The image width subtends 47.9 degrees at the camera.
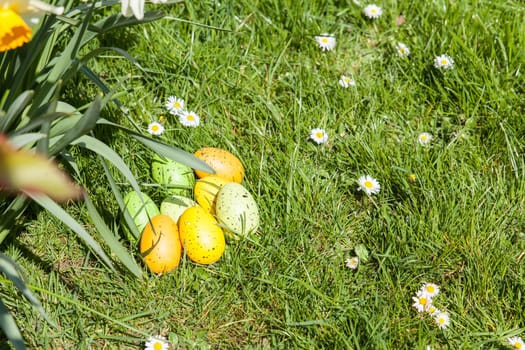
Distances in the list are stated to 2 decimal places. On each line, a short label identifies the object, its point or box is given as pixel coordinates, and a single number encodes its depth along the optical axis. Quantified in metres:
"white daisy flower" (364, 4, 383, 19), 2.90
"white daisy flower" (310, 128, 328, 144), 2.39
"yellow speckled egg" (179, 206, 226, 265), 1.90
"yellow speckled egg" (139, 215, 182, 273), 1.88
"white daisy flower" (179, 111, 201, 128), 2.35
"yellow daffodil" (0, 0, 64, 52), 1.15
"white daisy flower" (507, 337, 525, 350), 1.82
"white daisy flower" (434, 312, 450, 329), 1.86
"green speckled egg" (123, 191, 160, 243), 1.96
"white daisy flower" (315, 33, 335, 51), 2.75
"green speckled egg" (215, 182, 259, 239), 1.96
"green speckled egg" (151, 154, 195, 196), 2.11
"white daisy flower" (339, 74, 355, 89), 2.60
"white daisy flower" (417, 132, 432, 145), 2.44
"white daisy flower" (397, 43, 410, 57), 2.74
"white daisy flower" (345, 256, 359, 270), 2.04
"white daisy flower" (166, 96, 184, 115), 2.40
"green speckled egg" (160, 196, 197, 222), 2.01
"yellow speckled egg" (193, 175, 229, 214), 2.06
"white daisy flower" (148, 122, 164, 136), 2.31
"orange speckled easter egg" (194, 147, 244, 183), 2.12
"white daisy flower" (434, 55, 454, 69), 2.63
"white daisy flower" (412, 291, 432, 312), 1.88
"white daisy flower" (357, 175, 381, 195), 2.23
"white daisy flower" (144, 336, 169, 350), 1.75
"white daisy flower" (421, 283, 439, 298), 1.94
